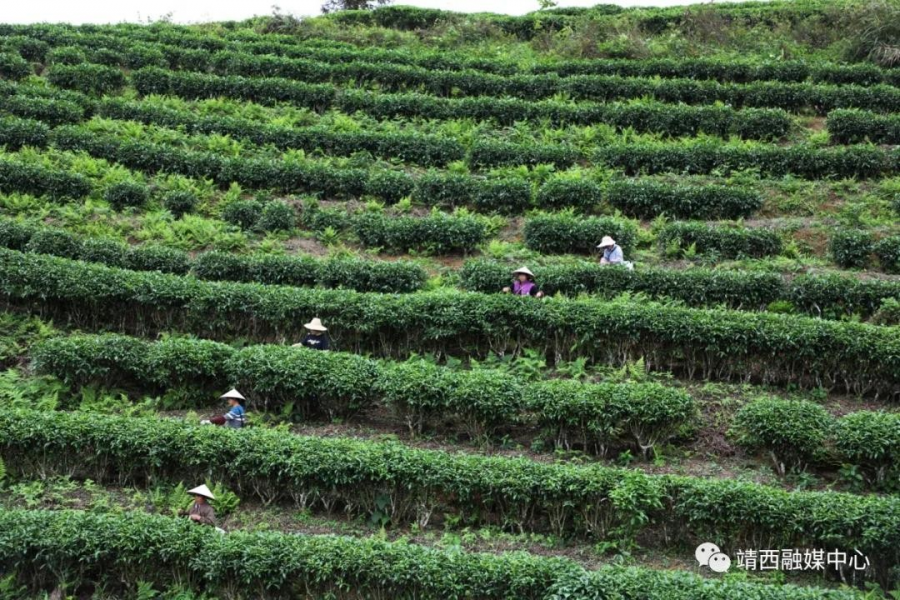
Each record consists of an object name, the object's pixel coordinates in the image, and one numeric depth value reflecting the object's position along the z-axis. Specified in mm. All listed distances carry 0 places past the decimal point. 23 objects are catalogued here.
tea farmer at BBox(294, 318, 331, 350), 15219
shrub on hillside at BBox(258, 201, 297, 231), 20234
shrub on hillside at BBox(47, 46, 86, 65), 28328
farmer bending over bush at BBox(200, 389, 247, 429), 13633
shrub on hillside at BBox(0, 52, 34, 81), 27547
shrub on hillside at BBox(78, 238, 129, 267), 18250
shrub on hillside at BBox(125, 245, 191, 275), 18234
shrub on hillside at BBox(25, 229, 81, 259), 18297
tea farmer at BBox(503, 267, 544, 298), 16422
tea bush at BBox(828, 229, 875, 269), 17703
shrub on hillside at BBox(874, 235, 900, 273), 17562
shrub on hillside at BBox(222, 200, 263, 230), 20438
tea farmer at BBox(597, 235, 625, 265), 17438
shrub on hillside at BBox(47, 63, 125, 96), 27047
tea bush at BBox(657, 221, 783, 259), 18375
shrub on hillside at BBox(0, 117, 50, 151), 23453
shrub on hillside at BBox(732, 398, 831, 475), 12539
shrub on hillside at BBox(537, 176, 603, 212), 20547
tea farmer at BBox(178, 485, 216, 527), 11656
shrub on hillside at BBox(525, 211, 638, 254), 18825
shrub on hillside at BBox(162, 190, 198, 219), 20938
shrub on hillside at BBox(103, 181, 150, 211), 21016
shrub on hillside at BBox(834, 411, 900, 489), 12102
